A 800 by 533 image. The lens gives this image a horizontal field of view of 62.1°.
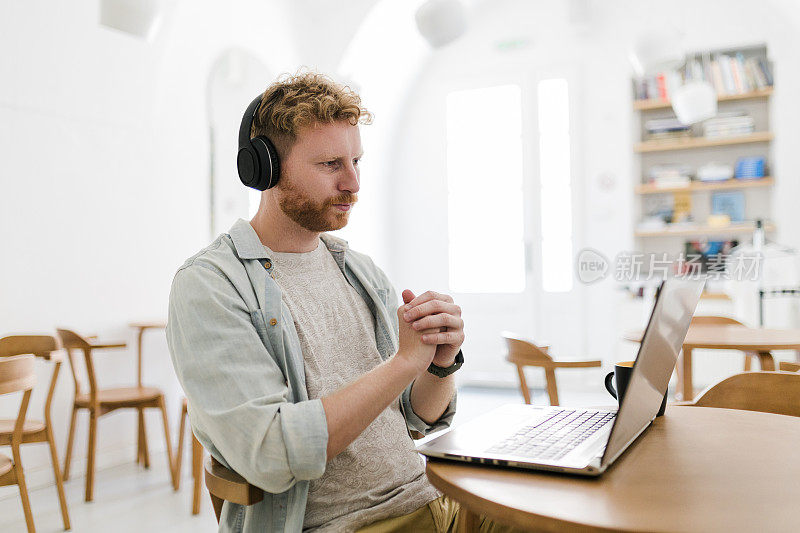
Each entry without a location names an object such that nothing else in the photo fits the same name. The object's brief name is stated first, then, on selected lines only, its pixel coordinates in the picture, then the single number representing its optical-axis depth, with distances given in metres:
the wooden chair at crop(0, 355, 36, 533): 2.27
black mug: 1.18
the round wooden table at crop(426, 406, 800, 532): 0.75
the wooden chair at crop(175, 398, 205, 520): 2.85
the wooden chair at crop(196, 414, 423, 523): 1.04
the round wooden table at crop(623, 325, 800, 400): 2.71
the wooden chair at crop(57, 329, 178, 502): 3.10
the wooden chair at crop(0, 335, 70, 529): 2.67
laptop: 0.87
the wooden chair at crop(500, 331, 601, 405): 2.64
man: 1.02
